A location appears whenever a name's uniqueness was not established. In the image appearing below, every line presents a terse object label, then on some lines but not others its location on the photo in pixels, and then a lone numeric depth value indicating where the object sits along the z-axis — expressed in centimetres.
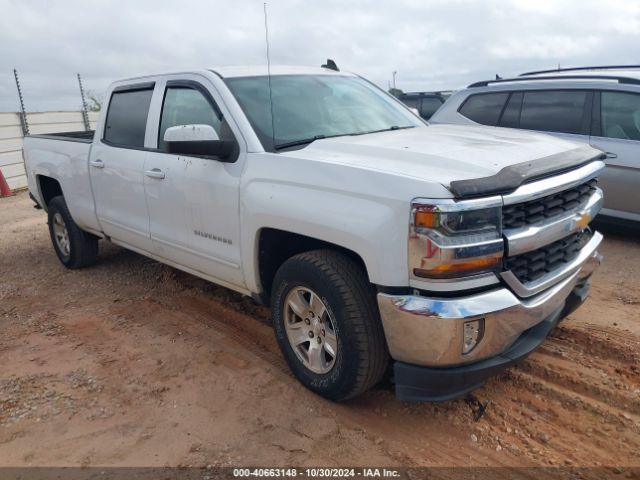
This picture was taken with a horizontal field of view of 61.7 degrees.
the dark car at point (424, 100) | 1249
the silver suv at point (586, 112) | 552
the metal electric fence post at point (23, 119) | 1290
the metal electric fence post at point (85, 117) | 1546
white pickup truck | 247
